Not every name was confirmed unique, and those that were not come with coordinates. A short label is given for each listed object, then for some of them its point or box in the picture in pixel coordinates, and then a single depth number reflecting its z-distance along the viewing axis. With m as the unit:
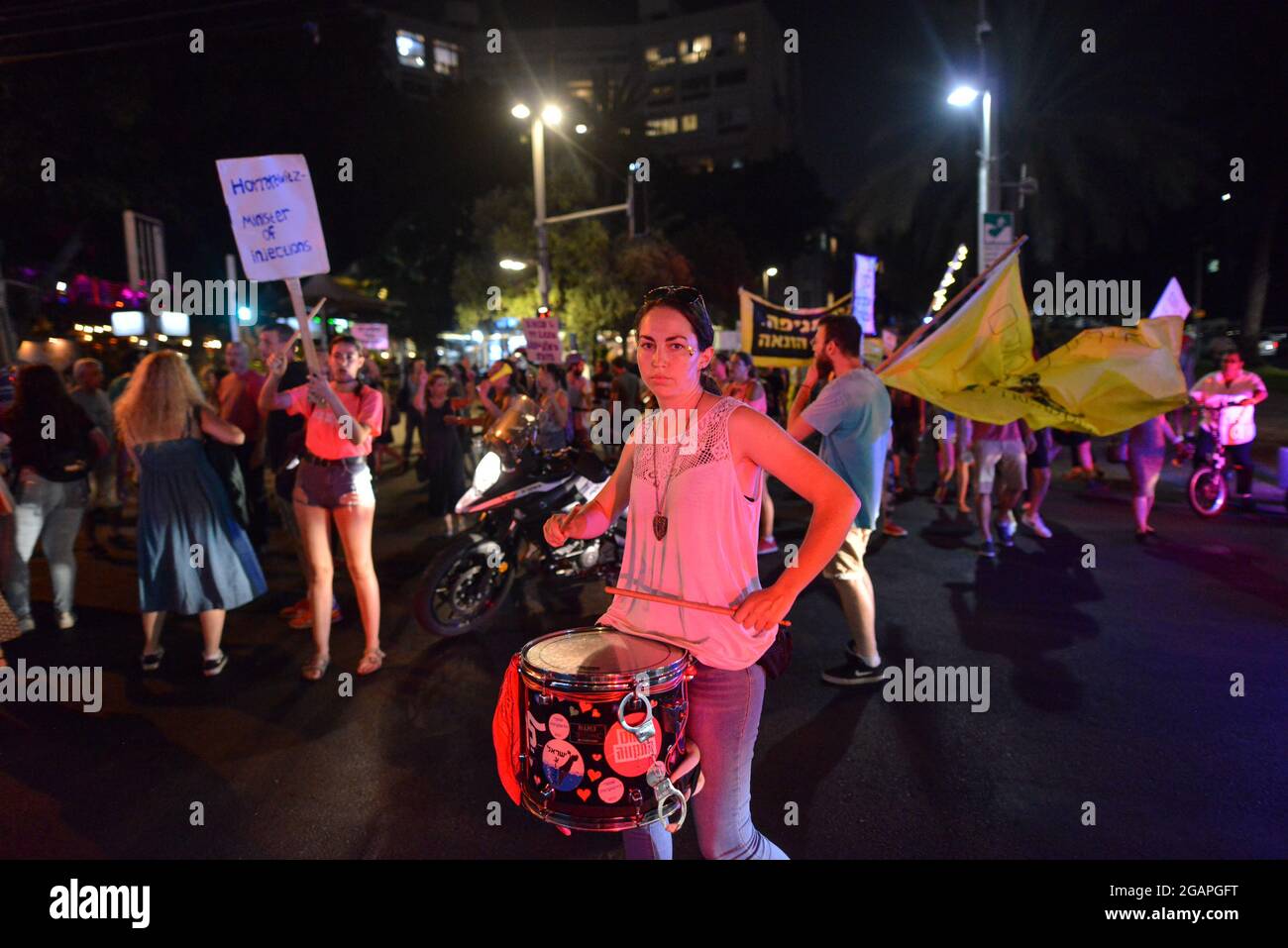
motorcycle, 5.48
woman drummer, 2.22
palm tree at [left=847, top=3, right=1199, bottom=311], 20.45
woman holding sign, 4.61
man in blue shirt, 4.46
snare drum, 2.13
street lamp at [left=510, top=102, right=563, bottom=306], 19.31
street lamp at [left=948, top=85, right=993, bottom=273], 14.92
